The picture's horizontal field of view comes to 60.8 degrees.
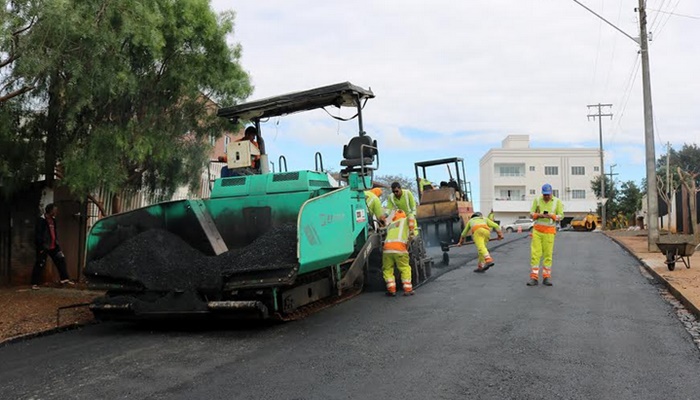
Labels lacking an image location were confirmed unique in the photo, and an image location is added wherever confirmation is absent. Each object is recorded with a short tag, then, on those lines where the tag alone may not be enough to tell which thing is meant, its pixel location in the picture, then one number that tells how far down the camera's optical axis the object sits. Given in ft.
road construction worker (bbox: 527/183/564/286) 30.50
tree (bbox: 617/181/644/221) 154.61
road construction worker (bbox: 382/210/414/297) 27.86
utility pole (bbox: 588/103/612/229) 165.83
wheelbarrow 35.63
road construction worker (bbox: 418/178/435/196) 59.57
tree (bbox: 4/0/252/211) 23.07
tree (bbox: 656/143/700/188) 157.79
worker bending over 36.32
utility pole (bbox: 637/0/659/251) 56.13
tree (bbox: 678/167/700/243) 49.88
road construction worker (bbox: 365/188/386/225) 28.19
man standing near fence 31.01
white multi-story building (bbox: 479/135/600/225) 228.84
